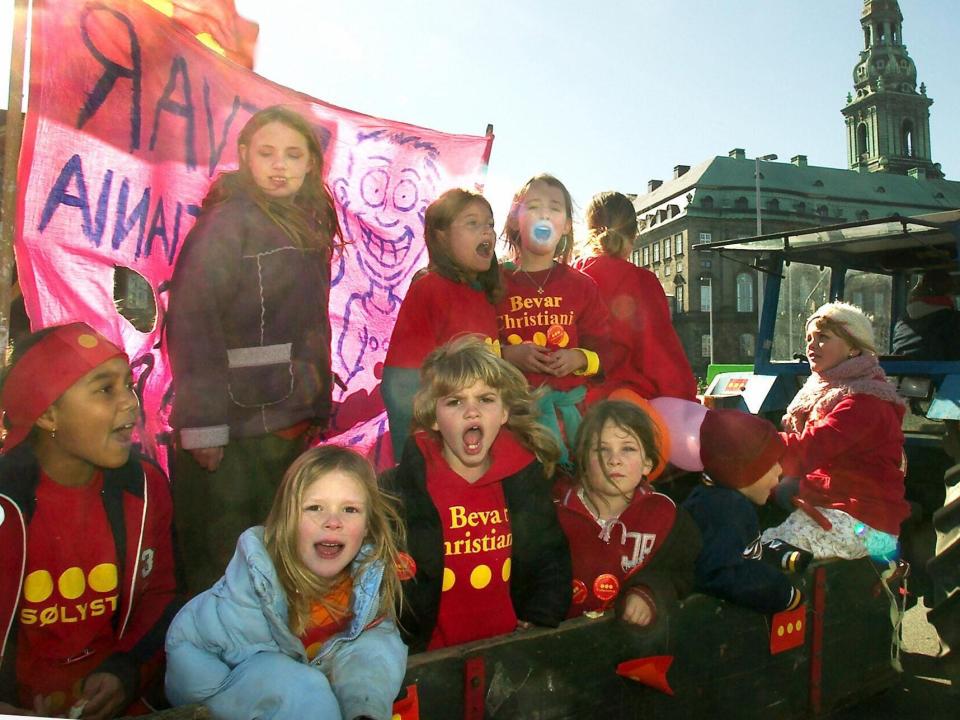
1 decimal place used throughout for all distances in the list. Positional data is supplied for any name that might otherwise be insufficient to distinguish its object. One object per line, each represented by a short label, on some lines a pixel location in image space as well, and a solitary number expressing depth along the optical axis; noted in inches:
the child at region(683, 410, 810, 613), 90.7
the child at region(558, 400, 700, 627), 90.5
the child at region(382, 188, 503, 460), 101.8
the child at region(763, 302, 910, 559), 117.9
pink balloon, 107.7
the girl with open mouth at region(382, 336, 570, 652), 82.0
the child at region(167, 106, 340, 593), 86.0
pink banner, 88.8
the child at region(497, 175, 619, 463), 107.6
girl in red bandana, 70.1
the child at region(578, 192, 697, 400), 119.6
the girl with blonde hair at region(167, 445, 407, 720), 61.1
